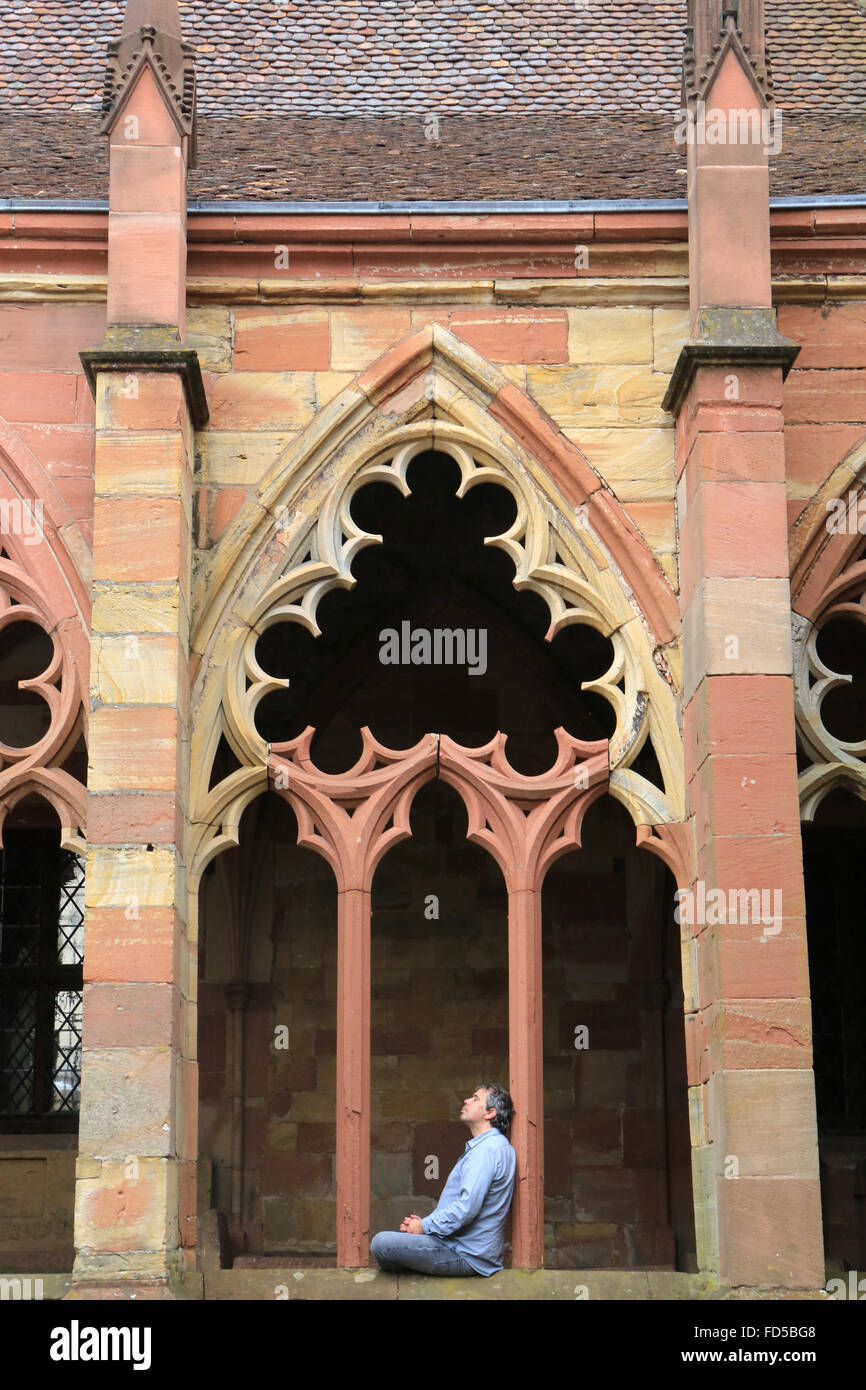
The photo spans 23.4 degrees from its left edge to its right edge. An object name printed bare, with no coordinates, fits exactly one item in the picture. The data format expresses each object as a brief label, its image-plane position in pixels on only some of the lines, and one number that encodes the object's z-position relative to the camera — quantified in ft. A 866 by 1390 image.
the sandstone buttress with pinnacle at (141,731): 26.91
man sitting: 27.35
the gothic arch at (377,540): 30.04
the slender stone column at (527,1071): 27.99
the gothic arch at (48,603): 29.96
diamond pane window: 39.65
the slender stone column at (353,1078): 28.22
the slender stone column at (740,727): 26.78
